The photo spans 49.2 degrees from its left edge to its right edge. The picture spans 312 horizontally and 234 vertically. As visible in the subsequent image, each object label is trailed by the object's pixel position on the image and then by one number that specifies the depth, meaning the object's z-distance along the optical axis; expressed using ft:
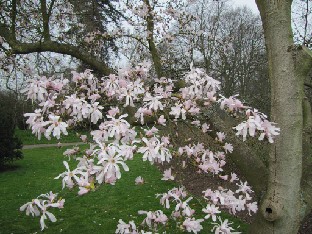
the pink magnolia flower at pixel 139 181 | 10.00
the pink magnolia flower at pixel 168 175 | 9.48
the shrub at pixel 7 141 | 39.58
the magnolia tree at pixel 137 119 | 6.71
